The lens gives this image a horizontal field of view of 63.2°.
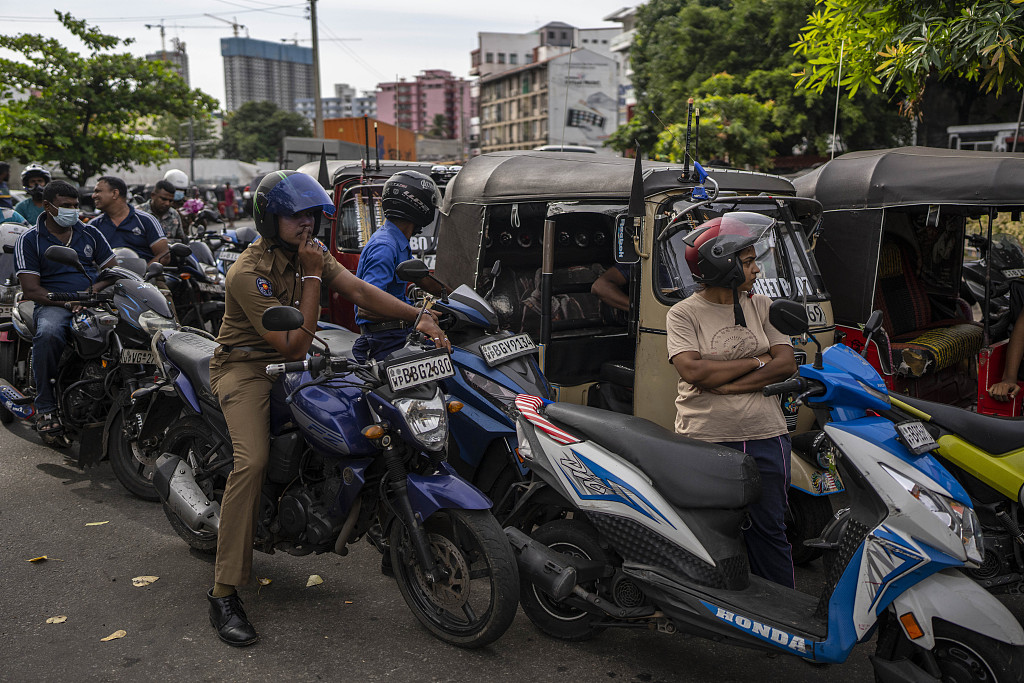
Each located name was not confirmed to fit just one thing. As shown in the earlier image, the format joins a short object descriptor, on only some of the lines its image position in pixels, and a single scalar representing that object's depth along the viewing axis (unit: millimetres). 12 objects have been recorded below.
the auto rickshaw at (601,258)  4750
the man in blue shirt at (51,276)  5721
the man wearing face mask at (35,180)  7668
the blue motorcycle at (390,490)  3400
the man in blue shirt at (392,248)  4539
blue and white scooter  2689
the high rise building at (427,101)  153750
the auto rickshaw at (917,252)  5477
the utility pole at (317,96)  26578
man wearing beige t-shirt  3256
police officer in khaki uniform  3557
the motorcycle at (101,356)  5312
